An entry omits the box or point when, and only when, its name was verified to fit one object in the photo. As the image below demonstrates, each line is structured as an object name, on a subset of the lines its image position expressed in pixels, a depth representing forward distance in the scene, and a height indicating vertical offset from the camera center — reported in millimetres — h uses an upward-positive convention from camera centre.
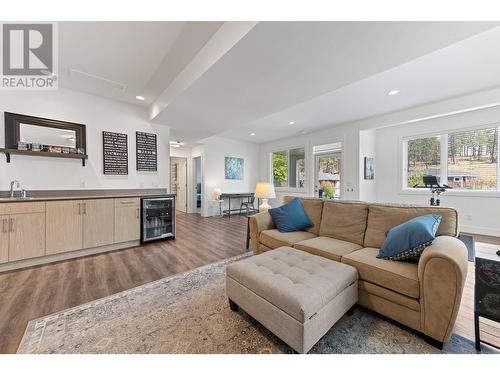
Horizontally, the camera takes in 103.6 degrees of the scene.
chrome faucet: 2752 -8
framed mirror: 2797 +807
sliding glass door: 5613 +330
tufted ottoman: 1147 -708
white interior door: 7285 +2
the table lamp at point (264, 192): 3405 -116
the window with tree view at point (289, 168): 6656 +632
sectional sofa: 1220 -611
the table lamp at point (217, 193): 6273 -251
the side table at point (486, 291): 1151 -671
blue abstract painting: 6848 +637
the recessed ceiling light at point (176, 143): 6136 +1349
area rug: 1267 -1053
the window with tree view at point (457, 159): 3971 +601
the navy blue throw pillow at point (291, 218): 2555 -431
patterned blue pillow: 1471 -410
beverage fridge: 3508 -622
